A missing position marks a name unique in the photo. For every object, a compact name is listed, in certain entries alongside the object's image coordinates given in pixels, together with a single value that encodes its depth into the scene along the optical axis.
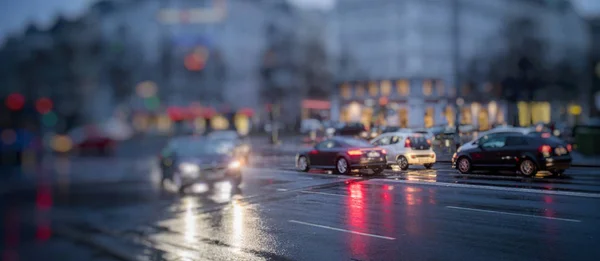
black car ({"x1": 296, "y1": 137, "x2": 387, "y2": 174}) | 15.80
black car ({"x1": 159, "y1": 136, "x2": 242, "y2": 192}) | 15.95
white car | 13.61
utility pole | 41.38
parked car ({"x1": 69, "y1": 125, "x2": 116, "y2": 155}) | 34.62
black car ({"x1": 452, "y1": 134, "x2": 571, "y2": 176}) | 14.68
